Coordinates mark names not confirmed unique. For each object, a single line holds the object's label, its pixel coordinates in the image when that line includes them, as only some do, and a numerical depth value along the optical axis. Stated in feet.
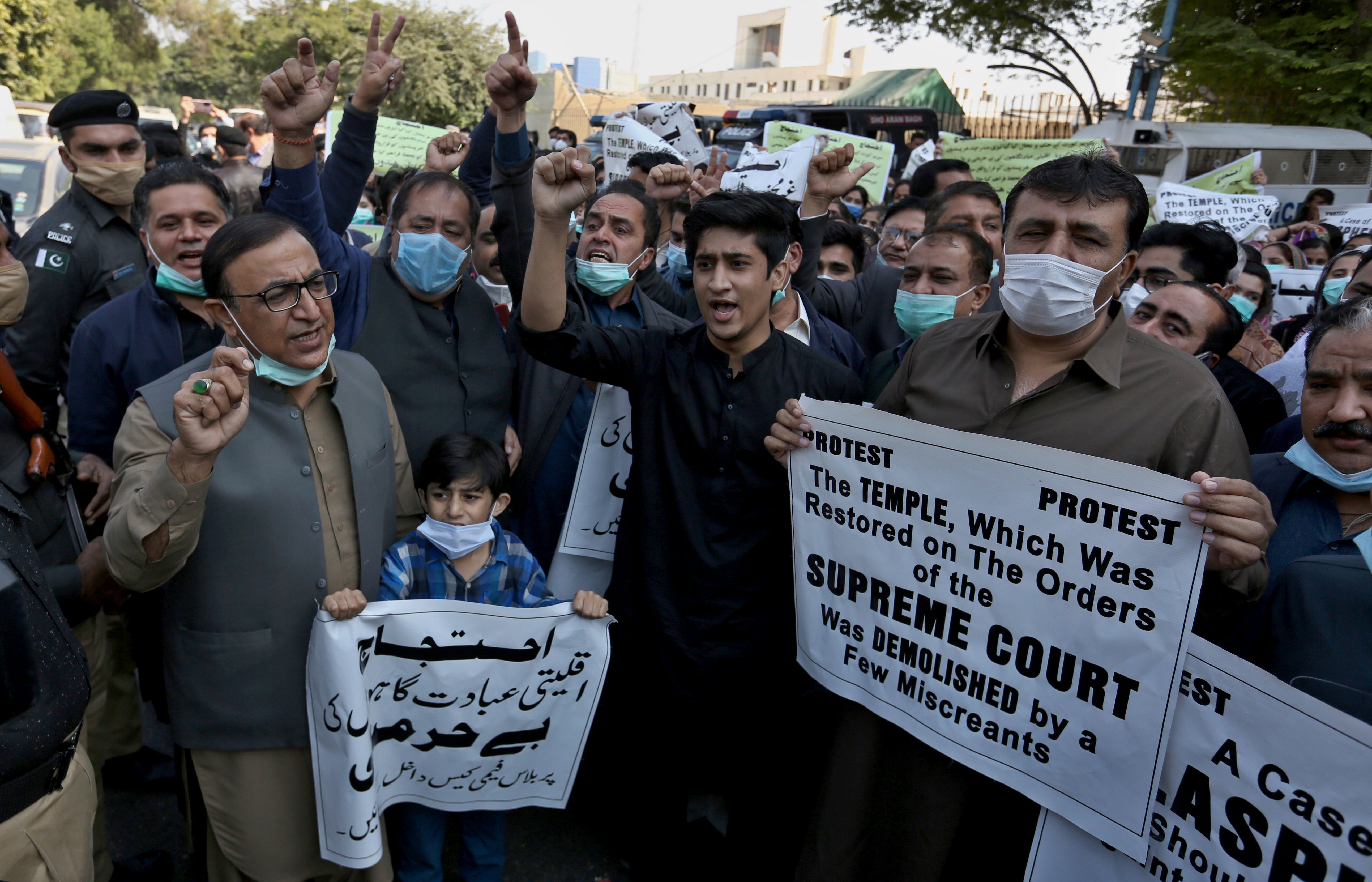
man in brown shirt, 6.42
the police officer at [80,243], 11.53
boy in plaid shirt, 8.77
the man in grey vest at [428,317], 10.23
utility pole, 47.98
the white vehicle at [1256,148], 45.83
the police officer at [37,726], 5.01
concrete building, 207.82
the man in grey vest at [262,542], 7.25
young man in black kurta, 8.46
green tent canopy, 77.66
